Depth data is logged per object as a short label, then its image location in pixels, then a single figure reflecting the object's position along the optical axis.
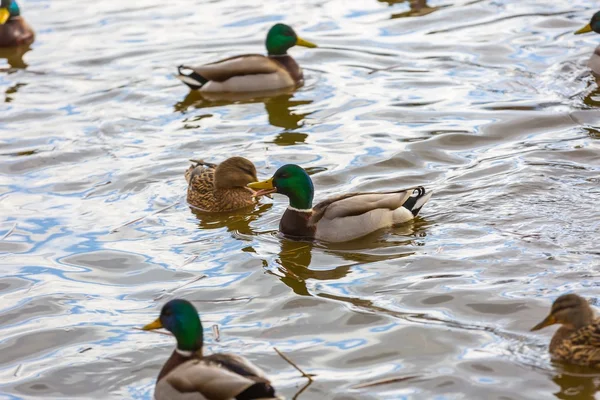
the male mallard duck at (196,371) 11.46
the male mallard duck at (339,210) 17.62
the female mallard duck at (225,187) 19.87
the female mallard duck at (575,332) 12.67
